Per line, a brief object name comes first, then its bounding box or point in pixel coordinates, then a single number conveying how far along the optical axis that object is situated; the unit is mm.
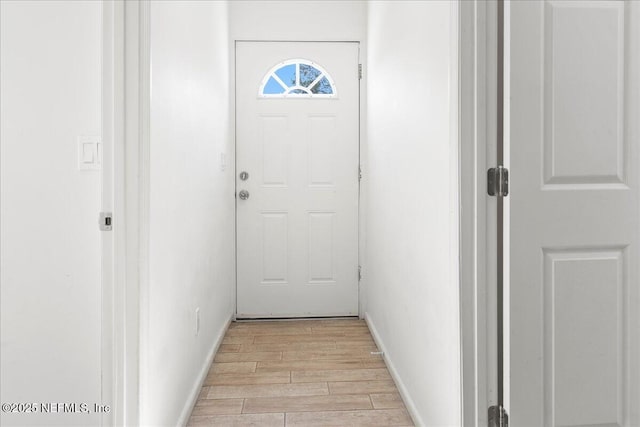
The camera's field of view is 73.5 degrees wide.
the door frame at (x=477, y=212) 1337
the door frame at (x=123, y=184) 1316
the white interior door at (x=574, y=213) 1327
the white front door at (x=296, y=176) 3250
